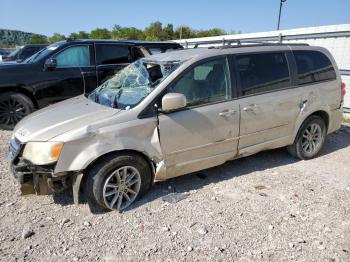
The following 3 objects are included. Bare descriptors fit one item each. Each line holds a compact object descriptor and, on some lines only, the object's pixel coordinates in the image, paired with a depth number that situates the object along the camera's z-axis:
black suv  6.25
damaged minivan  3.33
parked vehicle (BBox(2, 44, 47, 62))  15.46
